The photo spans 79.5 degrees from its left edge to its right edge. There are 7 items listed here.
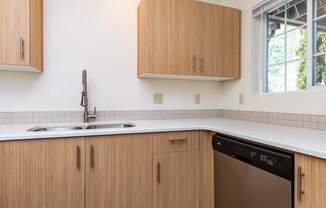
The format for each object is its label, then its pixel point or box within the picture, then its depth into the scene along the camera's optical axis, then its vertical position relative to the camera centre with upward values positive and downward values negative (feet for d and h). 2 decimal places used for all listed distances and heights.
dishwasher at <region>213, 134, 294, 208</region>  3.31 -1.45
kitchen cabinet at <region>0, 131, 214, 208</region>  4.18 -1.67
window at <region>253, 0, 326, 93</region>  5.07 +1.76
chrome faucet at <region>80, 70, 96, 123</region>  5.97 +0.02
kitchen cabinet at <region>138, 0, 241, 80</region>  6.10 +2.07
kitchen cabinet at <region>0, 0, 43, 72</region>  4.70 +1.69
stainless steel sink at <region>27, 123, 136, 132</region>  5.51 -0.71
